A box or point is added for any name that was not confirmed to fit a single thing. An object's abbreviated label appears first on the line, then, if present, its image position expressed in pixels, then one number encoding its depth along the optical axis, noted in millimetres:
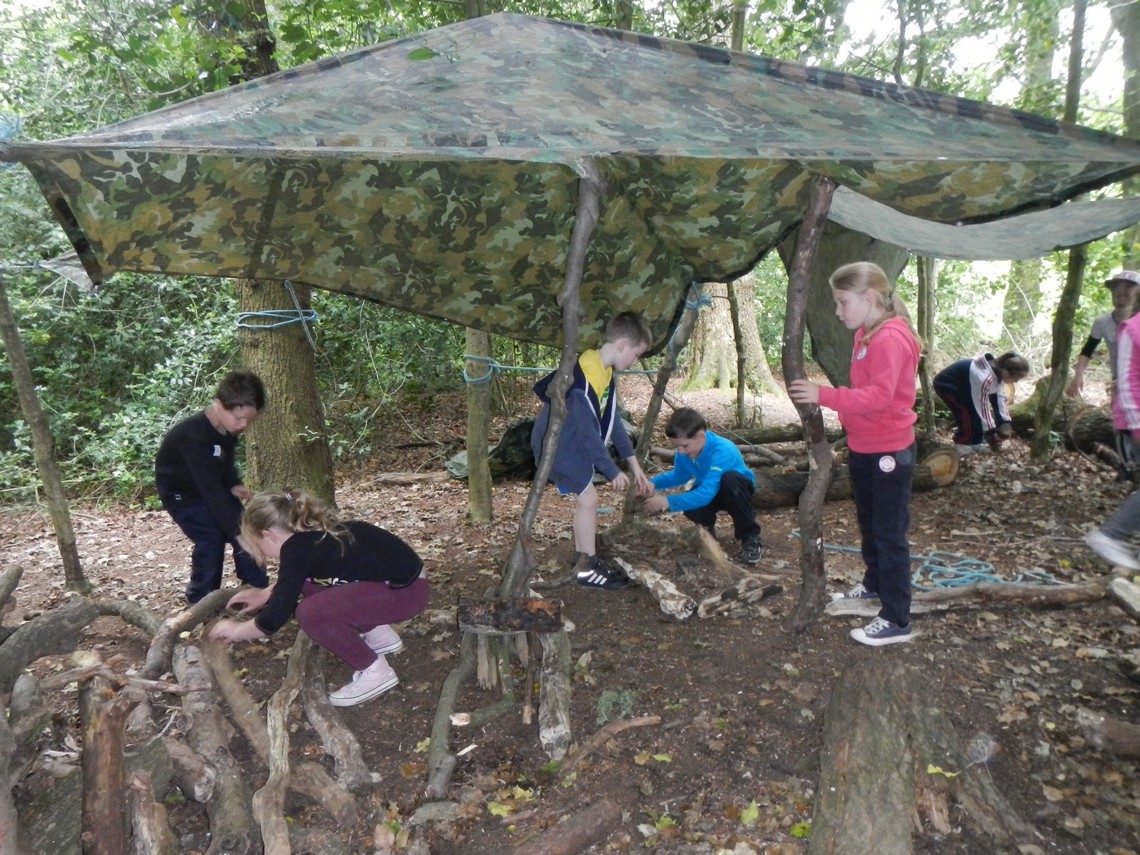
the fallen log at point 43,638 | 2836
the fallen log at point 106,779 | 2047
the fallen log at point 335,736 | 2607
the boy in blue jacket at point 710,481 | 4422
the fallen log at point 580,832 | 2201
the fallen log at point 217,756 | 2273
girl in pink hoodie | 2992
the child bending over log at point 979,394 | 7043
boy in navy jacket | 3646
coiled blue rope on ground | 4094
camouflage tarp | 2316
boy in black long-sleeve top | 3621
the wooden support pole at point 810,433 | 3086
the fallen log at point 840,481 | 5926
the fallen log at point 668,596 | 3648
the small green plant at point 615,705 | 2879
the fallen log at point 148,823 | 2123
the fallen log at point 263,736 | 2473
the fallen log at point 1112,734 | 2453
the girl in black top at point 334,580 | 2914
